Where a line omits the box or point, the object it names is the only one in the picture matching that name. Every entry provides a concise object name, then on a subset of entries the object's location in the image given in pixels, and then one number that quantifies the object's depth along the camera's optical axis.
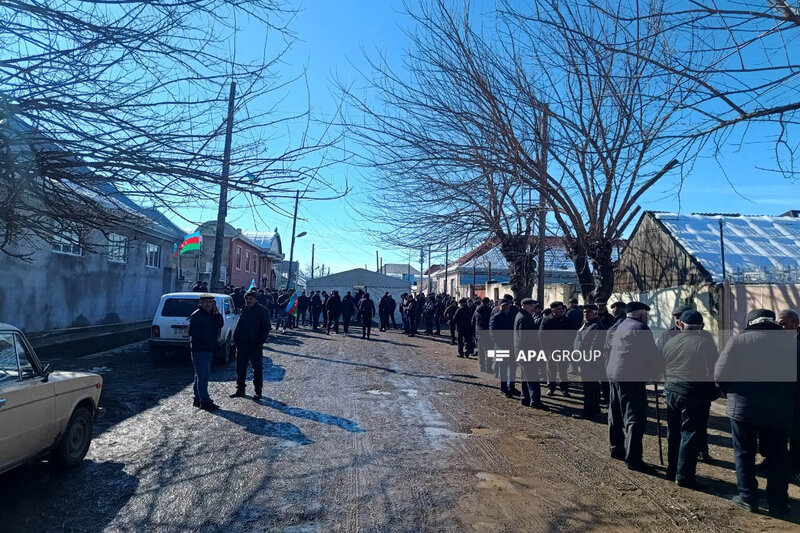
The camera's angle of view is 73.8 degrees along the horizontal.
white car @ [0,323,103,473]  4.33
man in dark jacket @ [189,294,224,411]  7.97
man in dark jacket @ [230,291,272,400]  8.66
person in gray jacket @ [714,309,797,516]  4.70
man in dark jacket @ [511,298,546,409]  9.04
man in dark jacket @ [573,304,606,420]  8.26
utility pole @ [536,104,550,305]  10.18
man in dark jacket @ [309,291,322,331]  23.50
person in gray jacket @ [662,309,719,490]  5.25
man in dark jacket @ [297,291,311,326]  23.94
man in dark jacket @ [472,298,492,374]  12.95
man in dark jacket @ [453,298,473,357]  15.80
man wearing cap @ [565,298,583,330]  10.43
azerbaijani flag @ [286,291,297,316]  21.72
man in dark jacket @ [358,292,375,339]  20.34
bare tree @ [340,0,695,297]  10.03
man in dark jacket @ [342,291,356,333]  22.34
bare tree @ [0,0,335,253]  4.68
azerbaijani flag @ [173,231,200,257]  17.38
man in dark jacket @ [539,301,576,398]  9.73
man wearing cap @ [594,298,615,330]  9.05
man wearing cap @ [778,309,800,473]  5.20
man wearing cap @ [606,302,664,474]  5.77
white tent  31.41
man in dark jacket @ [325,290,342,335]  22.30
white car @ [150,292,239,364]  12.00
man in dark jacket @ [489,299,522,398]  9.84
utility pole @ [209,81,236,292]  5.45
